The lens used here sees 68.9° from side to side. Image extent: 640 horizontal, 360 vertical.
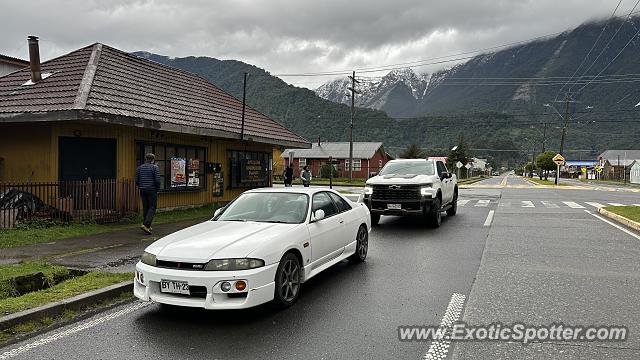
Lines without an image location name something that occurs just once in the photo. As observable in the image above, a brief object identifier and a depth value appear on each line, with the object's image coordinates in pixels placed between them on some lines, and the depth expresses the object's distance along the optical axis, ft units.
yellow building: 39.40
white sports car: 15.58
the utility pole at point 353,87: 140.97
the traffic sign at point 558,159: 146.79
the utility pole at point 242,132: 54.31
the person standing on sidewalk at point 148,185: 34.55
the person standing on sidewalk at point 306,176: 85.00
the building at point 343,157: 202.80
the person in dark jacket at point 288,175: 82.12
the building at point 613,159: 315.92
